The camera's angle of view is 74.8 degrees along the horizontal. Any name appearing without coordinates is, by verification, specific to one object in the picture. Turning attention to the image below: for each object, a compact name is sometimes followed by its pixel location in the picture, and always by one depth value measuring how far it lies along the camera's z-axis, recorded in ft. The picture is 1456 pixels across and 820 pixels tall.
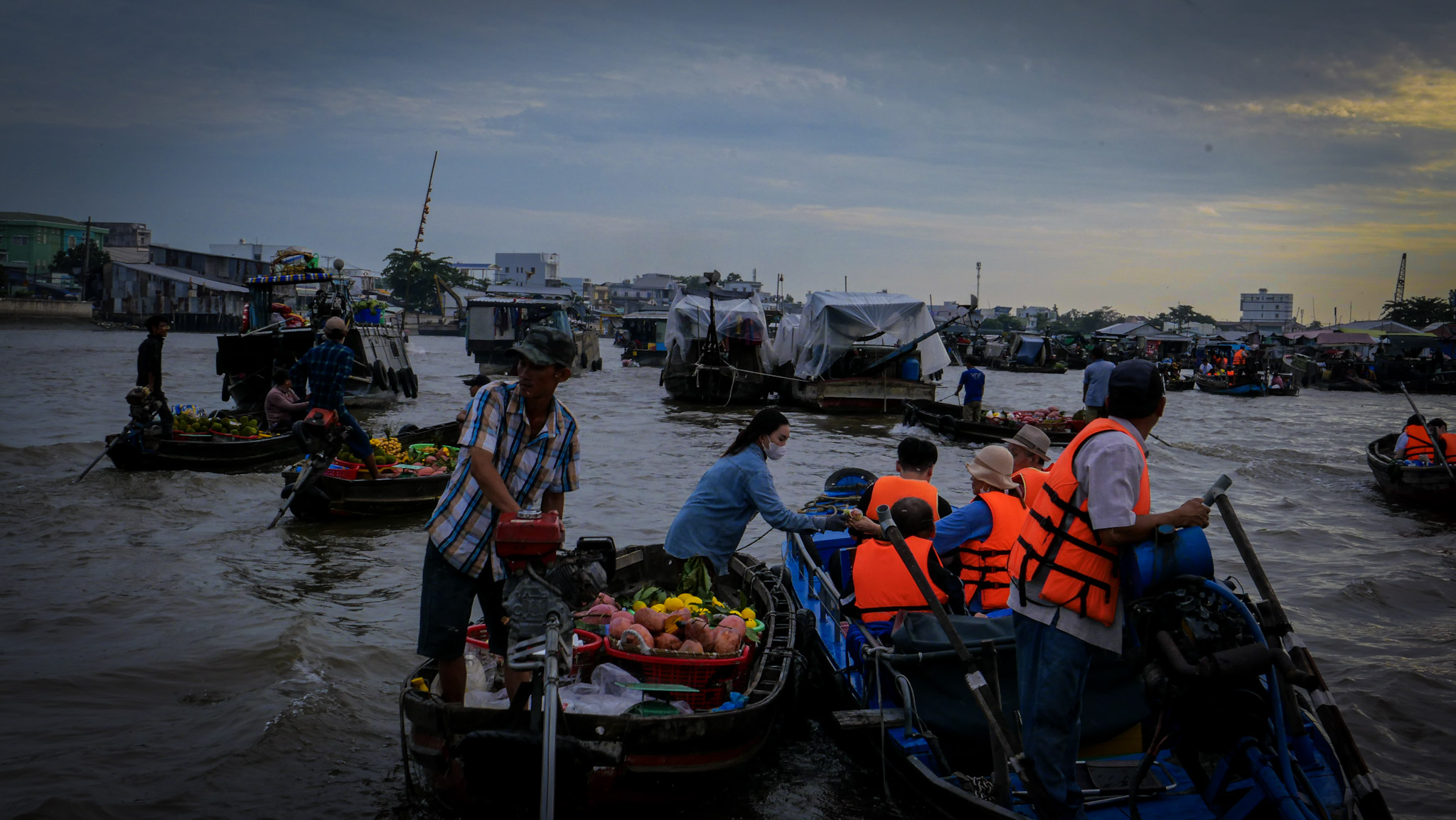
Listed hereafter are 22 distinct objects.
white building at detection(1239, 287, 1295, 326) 376.68
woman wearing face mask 18.94
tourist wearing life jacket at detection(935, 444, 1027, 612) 16.89
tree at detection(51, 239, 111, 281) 235.20
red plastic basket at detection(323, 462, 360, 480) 34.81
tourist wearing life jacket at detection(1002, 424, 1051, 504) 20.84
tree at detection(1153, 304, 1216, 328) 362.53
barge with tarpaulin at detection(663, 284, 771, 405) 91.15
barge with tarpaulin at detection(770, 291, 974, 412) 82.69
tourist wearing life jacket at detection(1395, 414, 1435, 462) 44.83
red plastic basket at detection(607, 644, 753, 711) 15.61
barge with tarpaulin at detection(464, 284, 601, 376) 119.96
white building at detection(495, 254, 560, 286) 383.24
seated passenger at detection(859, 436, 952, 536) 17.67
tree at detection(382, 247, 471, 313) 286.25
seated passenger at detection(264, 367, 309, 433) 46.47
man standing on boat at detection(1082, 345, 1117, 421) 37.88
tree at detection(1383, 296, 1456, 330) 221.46
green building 224.53
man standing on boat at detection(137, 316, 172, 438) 38.65
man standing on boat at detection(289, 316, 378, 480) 33.01
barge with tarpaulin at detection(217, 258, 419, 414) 61.82
